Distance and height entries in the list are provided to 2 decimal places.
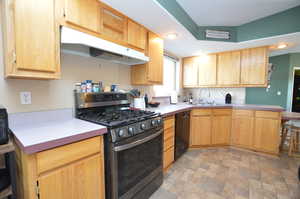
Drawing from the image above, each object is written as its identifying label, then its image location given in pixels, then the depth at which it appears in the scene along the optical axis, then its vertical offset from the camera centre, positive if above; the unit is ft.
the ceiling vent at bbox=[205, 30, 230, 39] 8.48 +3.58
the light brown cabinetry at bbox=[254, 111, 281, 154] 8.51 -2.37
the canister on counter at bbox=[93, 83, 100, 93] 5.60 +0.15
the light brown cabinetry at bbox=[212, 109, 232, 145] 9.66 -2.29
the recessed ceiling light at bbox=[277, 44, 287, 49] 8.97 +3.09
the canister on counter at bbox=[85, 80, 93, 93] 5.36 +0.22
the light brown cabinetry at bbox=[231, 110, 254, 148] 9.26 -2.35
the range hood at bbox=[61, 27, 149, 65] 3.90 +1.52
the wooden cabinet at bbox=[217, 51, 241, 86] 10.14 +1.87
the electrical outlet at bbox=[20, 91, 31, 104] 4.17 -0.18
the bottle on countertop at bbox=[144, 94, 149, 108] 8.35 -0.50
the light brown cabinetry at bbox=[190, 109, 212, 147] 9.48 -2.33
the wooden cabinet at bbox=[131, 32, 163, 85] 7.35 +1.37
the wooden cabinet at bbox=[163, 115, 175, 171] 6.70 -2.42
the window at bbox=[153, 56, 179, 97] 10.46 +1.17
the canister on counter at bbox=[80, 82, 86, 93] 5.29 +0.18
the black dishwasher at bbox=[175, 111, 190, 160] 7.70 -2.34
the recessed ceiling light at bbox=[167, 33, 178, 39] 7.63 +3.18
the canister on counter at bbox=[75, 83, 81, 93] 5.28 +0.18
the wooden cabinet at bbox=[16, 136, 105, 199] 2.87 -1.86
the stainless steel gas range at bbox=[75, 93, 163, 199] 4.05 -1.68
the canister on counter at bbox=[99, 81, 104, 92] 5.83 +0.20
